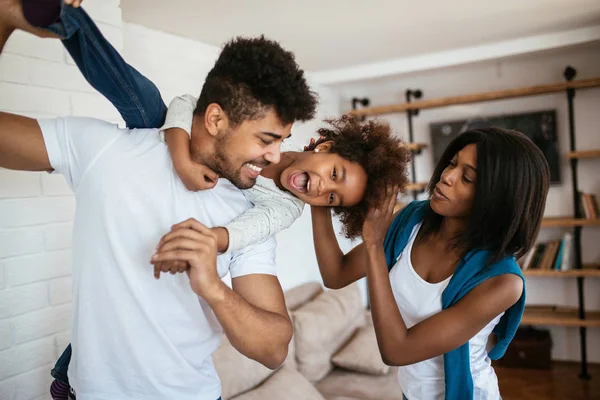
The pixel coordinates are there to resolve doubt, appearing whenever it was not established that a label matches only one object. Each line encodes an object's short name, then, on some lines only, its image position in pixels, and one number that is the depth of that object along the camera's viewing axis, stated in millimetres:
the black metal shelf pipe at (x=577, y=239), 4441
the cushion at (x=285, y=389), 2799
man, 1106
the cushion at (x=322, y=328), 3520
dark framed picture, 4762
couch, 2812
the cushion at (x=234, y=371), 2691
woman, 1389
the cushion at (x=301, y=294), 3957
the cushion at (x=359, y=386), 3354
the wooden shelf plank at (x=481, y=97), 4375
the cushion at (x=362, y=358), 3629
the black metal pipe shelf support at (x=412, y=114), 5184
